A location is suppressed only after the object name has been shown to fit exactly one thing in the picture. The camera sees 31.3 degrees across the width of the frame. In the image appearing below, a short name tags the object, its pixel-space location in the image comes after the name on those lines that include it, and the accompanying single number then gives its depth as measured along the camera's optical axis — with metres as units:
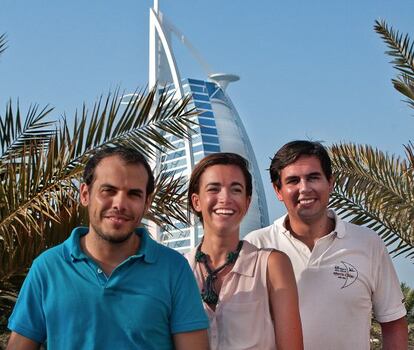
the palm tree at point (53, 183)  5.70
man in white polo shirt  2.76
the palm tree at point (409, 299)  14.90
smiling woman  2.31
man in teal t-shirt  2.04
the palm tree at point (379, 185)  8.16
